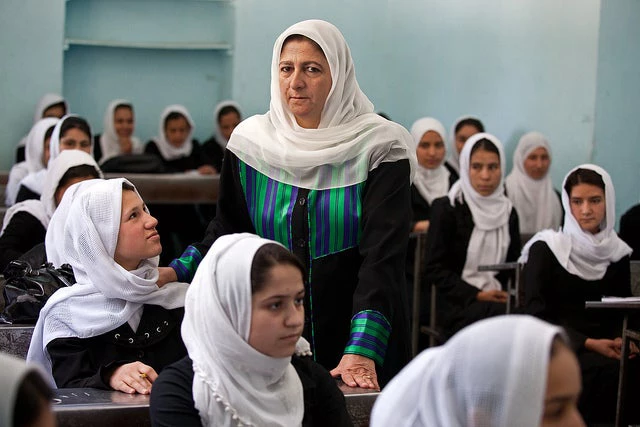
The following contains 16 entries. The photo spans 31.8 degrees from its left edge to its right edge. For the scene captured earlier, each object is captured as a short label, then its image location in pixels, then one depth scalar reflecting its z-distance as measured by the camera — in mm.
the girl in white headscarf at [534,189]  7320
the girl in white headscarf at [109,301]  2730
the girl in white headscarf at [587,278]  4484
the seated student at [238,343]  2031
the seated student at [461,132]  7809
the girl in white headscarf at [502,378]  1444
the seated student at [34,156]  6811
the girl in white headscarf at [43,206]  4586
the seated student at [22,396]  1212
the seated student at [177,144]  8992
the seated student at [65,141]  5816
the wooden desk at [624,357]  4055
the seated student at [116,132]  8836
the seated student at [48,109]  8151
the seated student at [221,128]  8711
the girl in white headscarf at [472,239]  5355
